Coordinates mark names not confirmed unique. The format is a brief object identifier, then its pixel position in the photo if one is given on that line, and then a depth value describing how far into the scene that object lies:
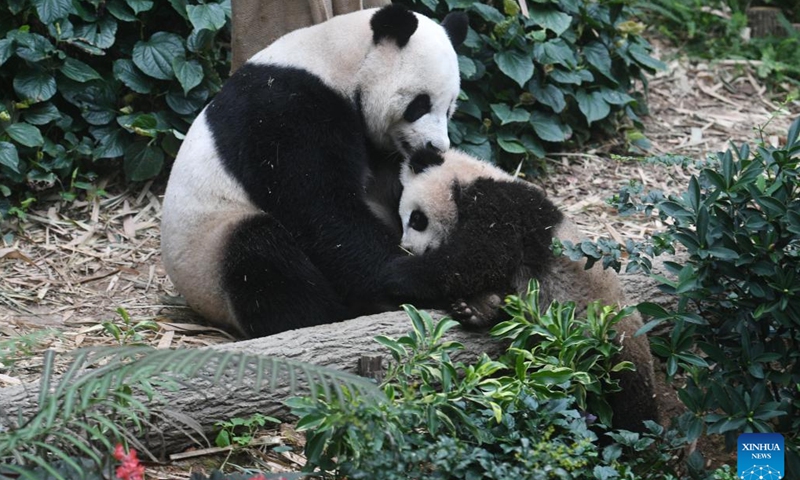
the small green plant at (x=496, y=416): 6.36
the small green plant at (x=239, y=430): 7.76
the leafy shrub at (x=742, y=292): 7.37
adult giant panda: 9.73
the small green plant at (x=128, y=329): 9.32
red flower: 5.08
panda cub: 8.66
